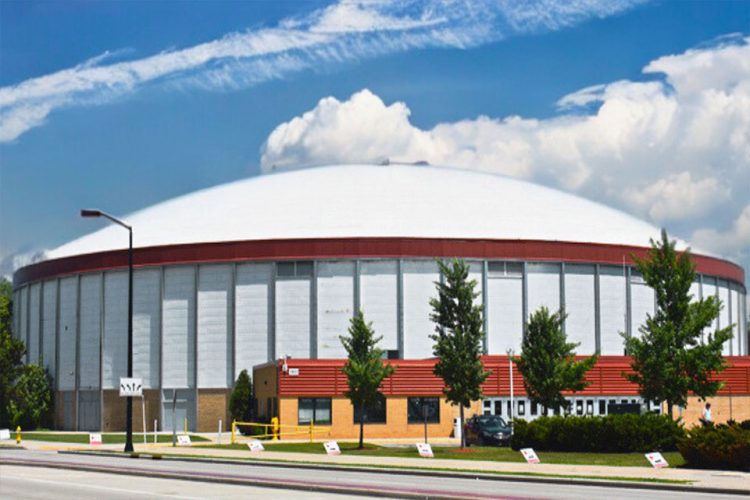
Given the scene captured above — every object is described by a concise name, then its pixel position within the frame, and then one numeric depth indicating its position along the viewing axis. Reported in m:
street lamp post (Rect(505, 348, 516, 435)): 71.06
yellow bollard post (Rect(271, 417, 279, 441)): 69.00
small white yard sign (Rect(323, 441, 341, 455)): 53.03
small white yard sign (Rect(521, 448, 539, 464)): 43.47
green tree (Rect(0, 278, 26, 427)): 95.31
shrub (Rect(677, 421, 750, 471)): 37.25
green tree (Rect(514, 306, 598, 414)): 61.41
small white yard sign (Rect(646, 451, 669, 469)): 38.62
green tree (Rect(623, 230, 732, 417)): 53.97
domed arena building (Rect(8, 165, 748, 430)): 83.25
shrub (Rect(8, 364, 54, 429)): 93.75
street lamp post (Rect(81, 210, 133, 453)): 55.28
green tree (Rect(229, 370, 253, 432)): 79.56
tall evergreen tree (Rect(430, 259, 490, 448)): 55.69
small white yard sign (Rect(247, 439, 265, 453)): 55.69
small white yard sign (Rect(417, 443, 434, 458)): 49.00
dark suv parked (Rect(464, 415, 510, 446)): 58.59
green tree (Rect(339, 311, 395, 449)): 57.53
